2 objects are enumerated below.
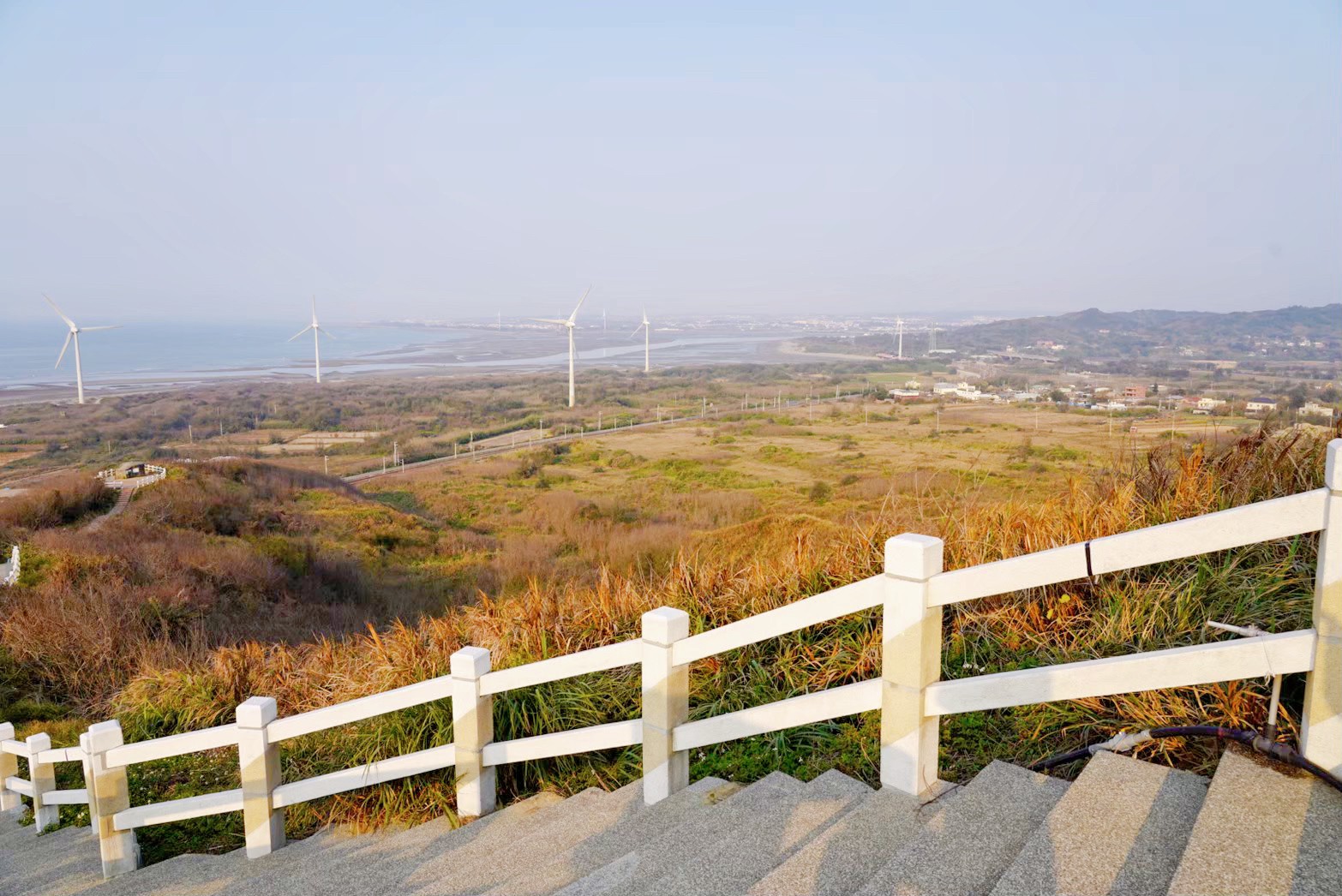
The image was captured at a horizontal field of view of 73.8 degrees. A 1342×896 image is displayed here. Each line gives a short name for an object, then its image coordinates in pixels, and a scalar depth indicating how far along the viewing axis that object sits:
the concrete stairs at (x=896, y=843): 2.84
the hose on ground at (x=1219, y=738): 3.14
